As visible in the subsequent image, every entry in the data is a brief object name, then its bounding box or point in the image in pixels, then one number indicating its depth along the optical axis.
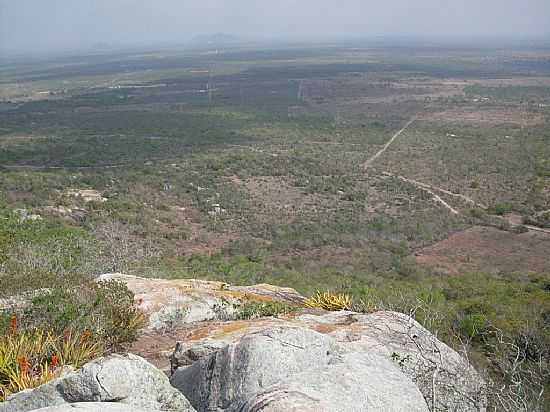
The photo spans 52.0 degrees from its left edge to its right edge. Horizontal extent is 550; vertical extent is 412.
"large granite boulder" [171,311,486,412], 6.11
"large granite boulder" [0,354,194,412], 5.10
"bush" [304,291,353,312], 10.50
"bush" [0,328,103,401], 6.34
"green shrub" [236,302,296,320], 9.68
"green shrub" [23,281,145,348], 8.46
